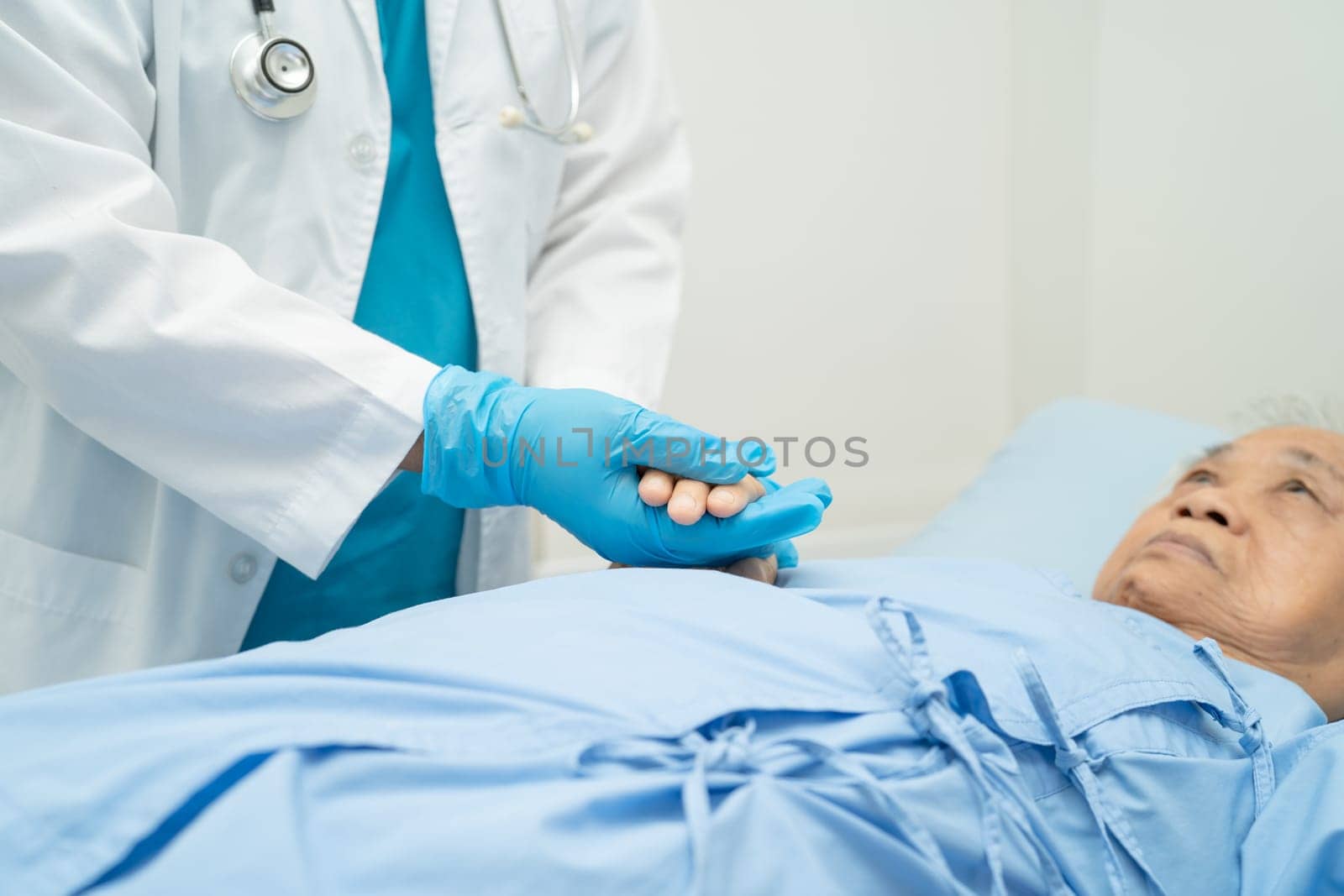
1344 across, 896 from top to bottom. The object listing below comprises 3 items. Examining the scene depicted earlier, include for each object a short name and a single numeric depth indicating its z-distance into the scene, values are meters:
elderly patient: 0.64
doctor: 0.91
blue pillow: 1.60
